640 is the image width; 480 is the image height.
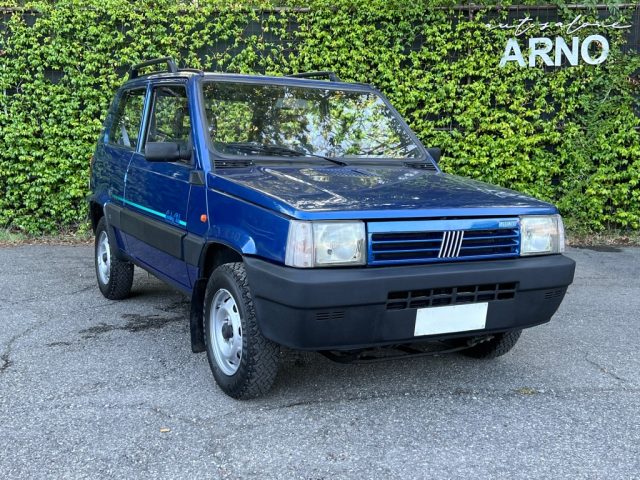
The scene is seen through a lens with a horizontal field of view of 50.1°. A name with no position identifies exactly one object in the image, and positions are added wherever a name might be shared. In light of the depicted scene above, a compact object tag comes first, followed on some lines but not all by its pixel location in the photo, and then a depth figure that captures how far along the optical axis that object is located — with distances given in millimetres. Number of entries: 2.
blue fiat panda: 3111
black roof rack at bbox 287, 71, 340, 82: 5191
